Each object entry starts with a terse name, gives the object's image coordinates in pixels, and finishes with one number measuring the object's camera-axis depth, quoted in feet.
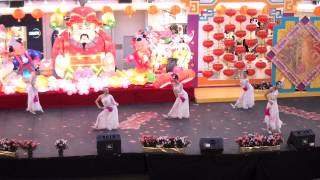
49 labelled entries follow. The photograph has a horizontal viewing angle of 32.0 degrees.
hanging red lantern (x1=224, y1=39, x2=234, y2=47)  59.93
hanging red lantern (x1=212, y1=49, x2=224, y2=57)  60.70
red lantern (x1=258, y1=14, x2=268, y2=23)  60.44
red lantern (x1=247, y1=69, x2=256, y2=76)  62.69
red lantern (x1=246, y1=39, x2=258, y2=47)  60.29
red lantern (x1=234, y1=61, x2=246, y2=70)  61.00
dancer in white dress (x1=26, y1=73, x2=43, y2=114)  55.47
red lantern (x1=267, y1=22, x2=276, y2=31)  60.80
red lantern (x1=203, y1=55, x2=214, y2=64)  61.05
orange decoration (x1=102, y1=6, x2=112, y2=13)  59.41
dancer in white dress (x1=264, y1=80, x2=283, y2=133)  48.73
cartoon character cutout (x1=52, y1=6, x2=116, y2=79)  59.21
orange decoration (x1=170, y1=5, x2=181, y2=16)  59.36
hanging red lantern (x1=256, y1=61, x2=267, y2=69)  61.67
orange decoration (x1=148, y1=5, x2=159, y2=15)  59.36
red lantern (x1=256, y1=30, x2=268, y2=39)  60.34
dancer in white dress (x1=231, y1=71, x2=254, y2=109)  56.95
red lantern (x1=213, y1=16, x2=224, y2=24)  60.03
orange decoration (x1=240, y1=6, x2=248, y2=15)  61.57
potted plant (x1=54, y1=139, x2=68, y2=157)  42.42
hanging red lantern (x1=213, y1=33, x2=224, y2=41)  59.72
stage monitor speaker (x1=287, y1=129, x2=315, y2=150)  43.29
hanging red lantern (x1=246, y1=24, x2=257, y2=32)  60.59
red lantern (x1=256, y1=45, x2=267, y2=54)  61.26
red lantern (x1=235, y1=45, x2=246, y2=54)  60.54
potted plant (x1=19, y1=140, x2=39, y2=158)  41.96
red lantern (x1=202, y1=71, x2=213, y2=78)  61.16
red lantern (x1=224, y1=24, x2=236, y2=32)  59.72
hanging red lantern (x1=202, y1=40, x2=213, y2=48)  59.93
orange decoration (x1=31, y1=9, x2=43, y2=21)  57.48
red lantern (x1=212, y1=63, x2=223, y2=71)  61.16
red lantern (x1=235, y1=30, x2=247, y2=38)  60.03
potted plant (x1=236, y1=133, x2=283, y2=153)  42.75
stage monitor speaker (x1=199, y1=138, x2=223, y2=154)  42.32
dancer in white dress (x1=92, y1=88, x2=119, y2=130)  49.78
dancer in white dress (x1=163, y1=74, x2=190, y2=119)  53.98
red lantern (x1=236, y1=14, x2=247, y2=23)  60.29
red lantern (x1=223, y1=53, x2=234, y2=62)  60.08
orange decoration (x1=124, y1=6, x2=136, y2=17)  59.62
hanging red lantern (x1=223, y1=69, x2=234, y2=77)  60.70
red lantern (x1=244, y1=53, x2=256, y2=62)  60.90
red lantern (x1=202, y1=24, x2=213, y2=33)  59.98
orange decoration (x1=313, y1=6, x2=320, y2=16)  61.24
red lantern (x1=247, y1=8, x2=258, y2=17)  60.44
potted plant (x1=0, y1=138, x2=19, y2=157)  41.65
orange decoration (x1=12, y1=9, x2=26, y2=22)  57.72
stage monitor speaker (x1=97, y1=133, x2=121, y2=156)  42.29
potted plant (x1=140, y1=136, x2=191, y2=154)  42.32
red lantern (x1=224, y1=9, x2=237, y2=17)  60.18
